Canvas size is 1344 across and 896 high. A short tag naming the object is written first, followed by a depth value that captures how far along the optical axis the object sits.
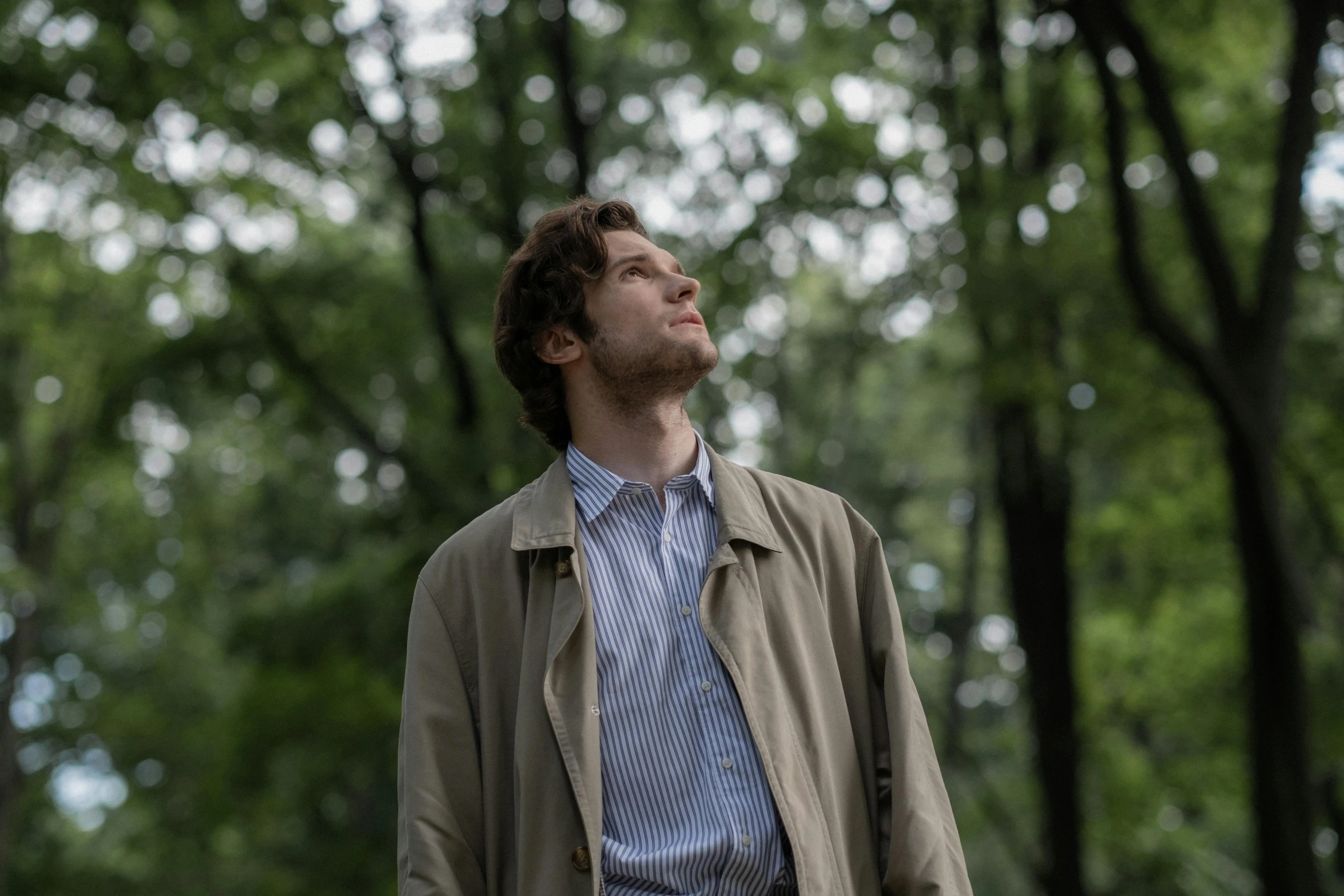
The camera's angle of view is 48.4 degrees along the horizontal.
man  2.44
